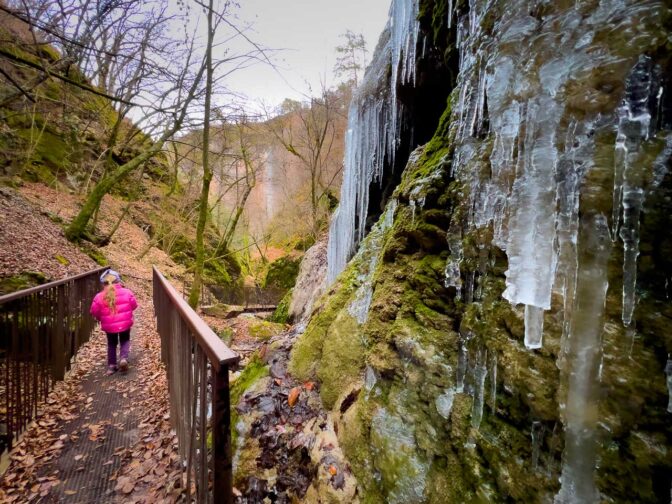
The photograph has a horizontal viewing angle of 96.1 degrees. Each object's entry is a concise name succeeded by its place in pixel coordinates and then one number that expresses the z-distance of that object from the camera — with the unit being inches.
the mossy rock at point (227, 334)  292.5
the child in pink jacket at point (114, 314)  172.0
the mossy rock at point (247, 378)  149.7
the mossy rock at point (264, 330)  294.0
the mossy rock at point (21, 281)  182.3
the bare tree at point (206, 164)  292.2
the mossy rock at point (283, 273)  709.3
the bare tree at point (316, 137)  668.1
